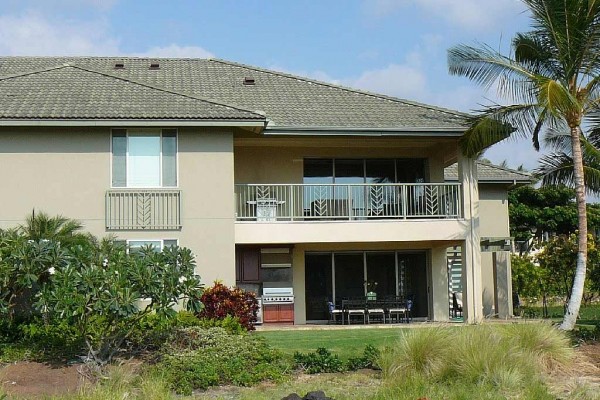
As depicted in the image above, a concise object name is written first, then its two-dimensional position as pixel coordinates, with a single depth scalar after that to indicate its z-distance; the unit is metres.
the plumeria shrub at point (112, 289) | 12.58
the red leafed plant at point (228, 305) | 17.82
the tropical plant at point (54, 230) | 16.86
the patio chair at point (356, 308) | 22.14
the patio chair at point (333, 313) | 22.56
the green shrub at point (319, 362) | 12.91
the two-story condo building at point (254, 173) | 19.66
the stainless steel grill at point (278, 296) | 22.78
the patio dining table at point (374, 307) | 22.16
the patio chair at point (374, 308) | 22.20
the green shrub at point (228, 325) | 15.37
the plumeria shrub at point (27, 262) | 13.98
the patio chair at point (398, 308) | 22.17
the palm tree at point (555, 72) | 18.55
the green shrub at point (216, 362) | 12.13
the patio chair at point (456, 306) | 25.58
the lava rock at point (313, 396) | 9.74
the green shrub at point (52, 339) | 14.12
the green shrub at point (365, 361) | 12.97
